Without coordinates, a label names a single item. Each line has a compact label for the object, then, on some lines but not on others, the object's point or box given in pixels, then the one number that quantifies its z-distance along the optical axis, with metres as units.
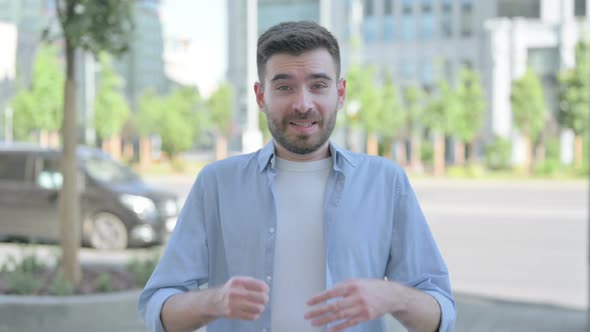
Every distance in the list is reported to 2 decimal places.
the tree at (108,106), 44.44
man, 1.92
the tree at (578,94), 38.88
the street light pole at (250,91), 13.29
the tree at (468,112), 42.78
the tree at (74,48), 7.50
